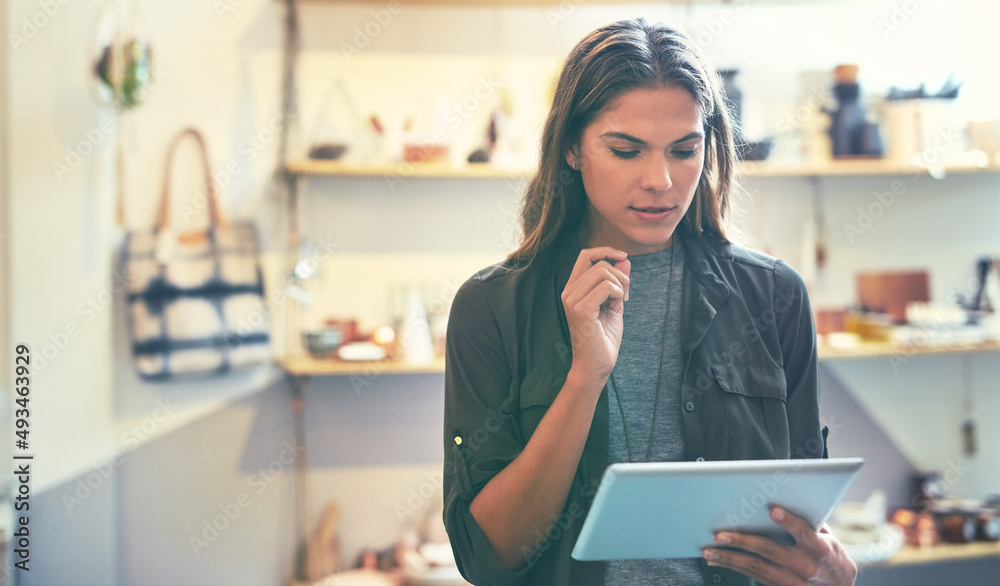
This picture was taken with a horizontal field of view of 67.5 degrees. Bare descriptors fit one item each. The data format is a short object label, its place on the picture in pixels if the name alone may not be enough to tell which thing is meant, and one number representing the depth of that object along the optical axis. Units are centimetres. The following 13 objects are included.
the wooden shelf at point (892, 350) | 255
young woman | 99
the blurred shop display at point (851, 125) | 261
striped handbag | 244
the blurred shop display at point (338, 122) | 266
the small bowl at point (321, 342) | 252
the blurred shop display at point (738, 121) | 256
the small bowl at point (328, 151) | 250
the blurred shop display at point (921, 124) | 261
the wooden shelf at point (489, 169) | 246
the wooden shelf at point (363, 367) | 245
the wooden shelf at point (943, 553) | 256
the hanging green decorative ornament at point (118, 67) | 230
